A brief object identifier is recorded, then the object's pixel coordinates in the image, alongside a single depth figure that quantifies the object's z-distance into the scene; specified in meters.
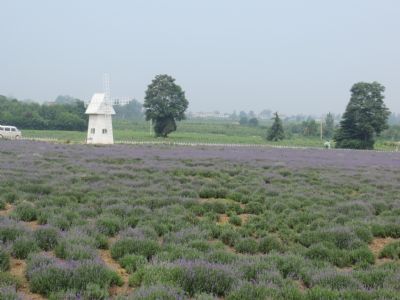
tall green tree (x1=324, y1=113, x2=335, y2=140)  120.12
